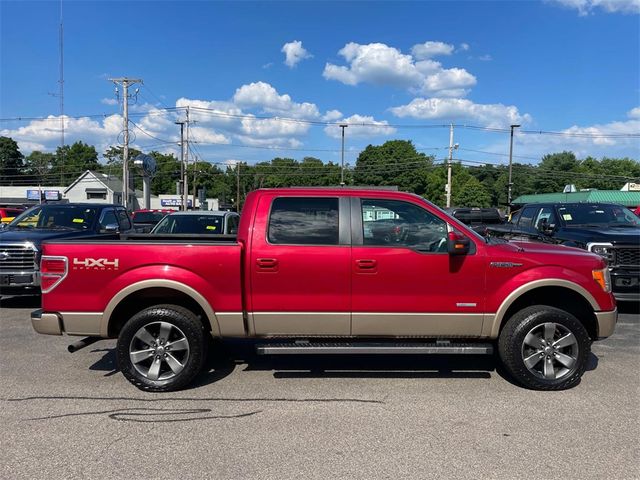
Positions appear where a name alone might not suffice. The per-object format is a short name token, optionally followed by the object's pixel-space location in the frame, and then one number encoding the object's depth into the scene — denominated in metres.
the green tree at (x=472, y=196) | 84.56
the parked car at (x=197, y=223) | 10.48
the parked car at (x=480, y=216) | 18.12
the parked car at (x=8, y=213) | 21.13
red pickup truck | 4.60
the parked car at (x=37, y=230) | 8.29
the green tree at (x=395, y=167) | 98.31
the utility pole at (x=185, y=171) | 54.51
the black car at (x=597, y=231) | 7.83
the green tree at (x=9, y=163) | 108.69
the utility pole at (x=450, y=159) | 50.39
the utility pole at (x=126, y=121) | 38.75
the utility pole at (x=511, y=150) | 55.19
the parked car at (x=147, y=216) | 25.62
